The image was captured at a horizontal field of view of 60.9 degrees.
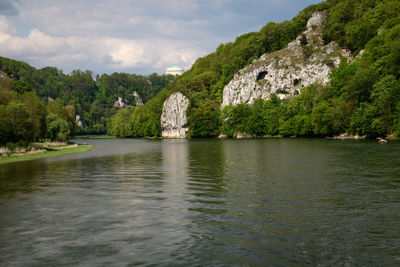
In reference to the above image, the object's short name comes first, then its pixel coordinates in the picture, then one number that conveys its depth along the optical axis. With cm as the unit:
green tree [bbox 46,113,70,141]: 9469
